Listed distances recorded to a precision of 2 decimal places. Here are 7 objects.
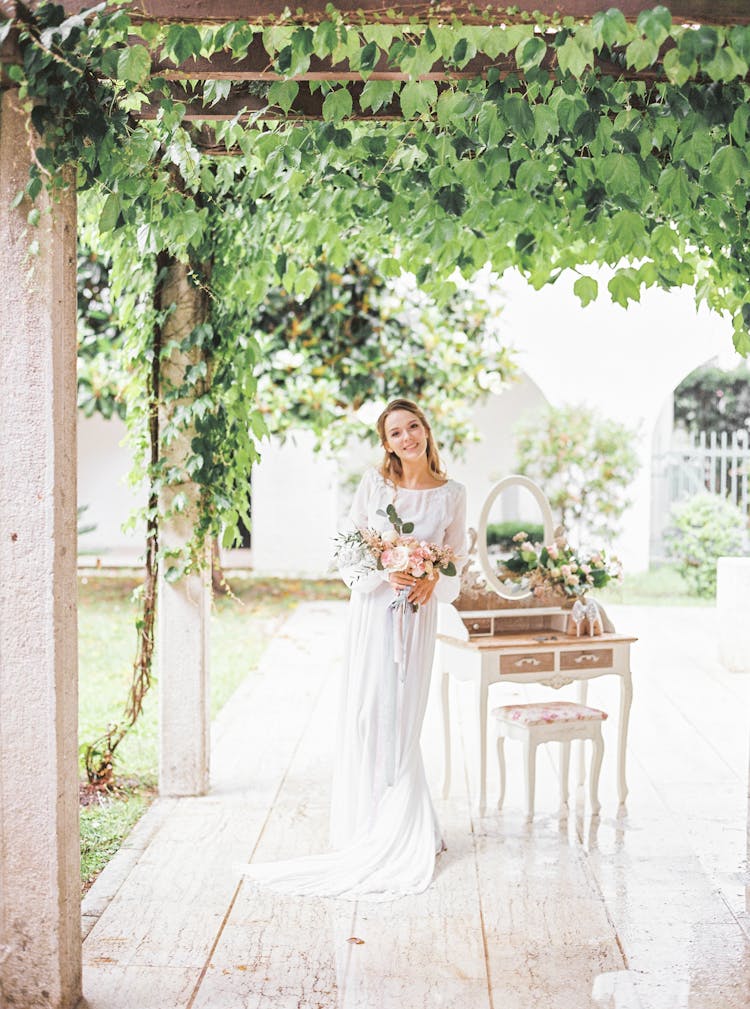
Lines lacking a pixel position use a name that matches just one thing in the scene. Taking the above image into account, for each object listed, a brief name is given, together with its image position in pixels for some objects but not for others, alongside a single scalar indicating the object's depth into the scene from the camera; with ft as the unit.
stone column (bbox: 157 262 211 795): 21.42
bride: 18.01
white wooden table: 20.85
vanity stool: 20.42
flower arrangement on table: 22.04
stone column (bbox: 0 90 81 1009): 12.91
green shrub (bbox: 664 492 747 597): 55.06
